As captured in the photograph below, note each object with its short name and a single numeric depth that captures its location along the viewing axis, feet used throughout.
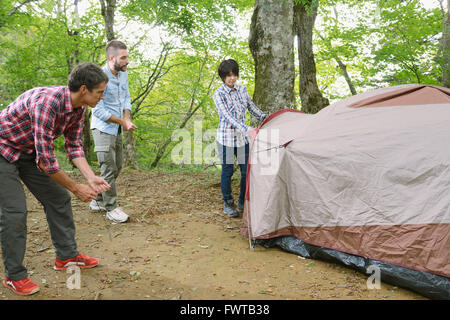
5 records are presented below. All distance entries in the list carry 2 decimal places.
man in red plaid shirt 6.91
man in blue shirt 11.69
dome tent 7.32
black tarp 7.09
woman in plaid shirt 12.42
